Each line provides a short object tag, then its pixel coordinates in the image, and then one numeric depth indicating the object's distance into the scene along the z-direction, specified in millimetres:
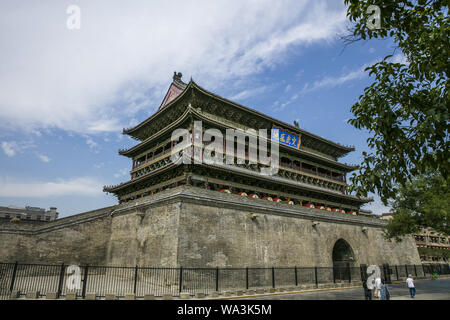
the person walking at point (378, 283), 10034
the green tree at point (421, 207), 17266
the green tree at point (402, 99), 5391
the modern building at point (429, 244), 50172
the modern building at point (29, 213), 54941
